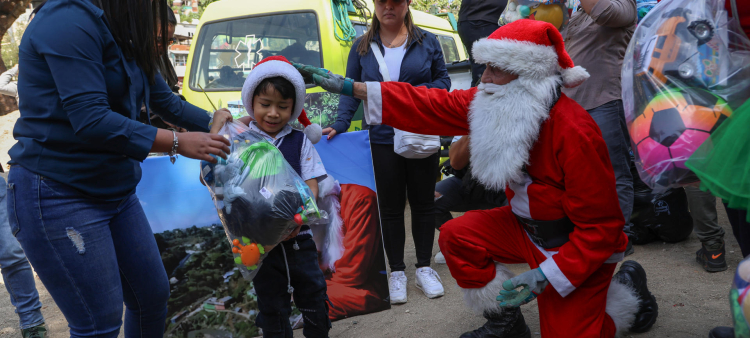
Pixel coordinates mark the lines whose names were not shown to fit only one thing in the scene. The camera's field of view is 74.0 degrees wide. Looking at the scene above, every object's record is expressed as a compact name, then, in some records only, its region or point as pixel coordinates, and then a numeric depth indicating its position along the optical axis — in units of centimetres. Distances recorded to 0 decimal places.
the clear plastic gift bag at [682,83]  148
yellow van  421
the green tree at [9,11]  890
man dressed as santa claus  191
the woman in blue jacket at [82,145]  146
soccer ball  148
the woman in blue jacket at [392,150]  311
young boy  208
